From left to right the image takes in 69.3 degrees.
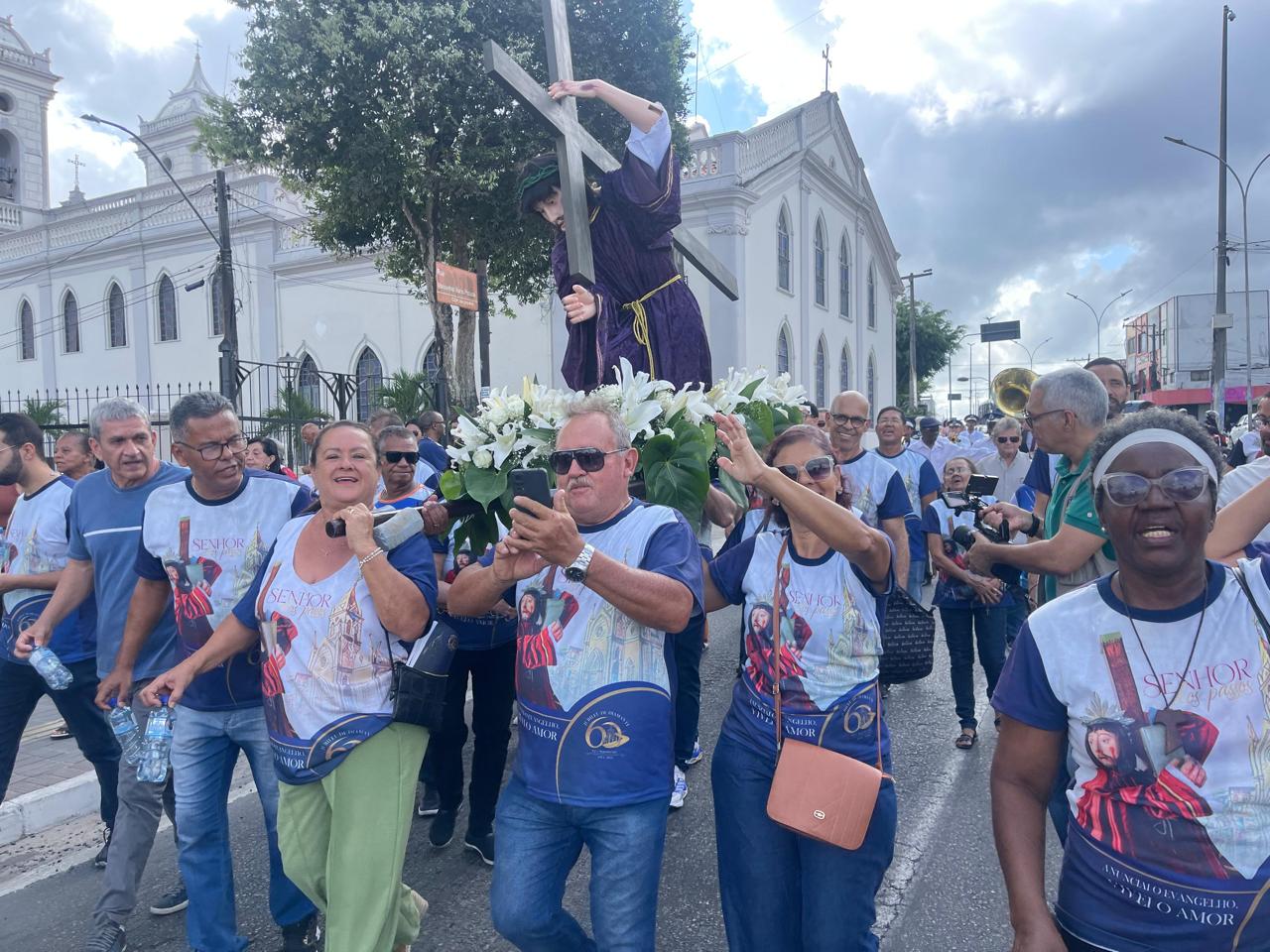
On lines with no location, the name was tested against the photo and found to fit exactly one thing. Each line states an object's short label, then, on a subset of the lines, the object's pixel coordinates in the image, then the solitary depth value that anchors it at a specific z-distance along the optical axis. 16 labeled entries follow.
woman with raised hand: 2.49
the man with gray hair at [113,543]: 3.83
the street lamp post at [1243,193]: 20.69
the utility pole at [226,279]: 15.41
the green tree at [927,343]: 47.62
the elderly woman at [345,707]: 2.74
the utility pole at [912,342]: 36.70
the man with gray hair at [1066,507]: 3.10
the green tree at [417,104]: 13.55
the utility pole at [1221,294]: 19.02
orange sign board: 12.13
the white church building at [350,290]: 22.69
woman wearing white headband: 1.77
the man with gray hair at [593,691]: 2.45
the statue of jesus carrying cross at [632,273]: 3.68
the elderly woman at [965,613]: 5.46
